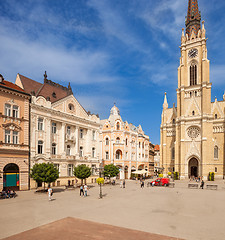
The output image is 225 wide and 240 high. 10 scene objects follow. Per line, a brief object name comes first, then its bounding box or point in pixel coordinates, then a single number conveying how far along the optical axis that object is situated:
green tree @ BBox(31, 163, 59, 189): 27.64
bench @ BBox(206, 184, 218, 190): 36.64
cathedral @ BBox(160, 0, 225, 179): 60.62
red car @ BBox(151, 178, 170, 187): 41.22
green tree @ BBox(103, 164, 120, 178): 41.47
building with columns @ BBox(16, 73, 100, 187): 34.94
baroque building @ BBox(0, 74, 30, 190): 29.30
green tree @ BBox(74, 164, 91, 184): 34.06
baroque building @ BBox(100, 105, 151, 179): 58.56
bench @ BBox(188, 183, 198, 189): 37.61
